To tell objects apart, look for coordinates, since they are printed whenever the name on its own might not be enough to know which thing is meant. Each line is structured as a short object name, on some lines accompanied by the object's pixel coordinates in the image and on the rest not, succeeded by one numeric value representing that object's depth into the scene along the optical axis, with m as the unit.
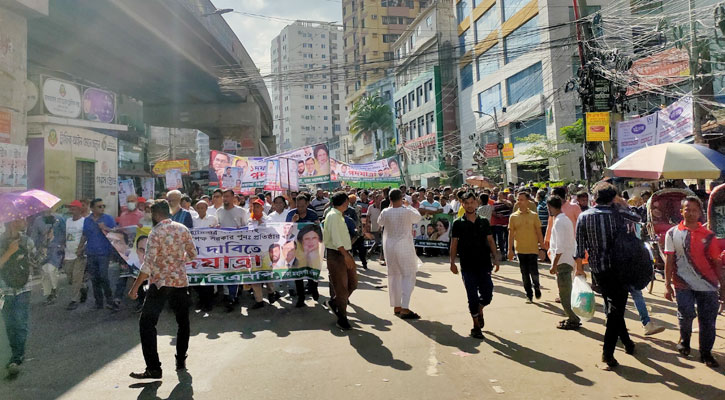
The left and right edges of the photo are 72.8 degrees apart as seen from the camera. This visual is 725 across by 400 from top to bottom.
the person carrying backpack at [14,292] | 4.93
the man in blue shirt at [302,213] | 8.24
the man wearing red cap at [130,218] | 8.70
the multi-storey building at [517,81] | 28.77
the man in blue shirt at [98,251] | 7.81
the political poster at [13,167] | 10.81
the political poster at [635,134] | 14.12
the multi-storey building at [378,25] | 74.81
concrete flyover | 15.44
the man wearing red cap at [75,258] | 8.19
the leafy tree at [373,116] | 61.12
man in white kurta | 6.70
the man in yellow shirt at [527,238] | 7.36
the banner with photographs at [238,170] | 14.32
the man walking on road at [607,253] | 4.66
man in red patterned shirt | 4.75
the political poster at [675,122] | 13.55
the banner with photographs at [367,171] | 20.42
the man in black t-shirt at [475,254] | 5.85
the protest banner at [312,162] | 15.33
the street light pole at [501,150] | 27.81
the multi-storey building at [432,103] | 45.41
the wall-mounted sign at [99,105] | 17.69
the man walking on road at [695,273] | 4.64
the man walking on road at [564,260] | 6.13
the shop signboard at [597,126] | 14.54
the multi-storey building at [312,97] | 114.69
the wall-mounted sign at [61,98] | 15.72
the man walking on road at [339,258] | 6.37
